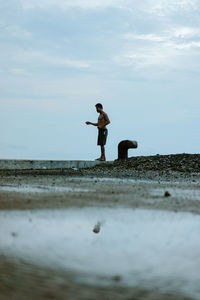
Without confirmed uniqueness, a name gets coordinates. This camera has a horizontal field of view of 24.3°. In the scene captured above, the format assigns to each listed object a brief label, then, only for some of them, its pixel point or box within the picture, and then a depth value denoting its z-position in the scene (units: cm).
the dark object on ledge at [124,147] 1769
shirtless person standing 1633
